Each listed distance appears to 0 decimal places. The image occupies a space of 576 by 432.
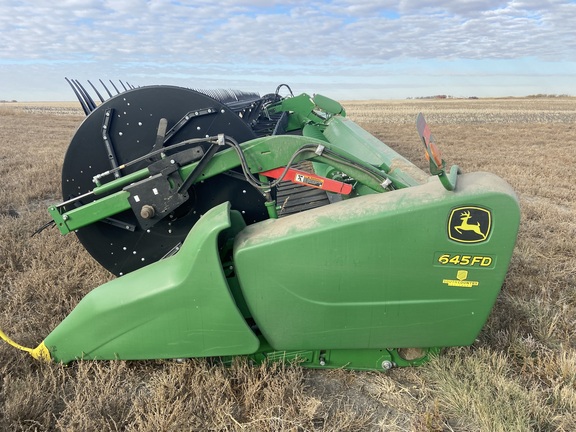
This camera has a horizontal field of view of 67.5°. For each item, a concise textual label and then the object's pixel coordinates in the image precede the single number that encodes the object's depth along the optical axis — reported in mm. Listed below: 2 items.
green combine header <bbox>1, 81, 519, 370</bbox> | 2082
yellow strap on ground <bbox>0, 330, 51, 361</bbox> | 2424
